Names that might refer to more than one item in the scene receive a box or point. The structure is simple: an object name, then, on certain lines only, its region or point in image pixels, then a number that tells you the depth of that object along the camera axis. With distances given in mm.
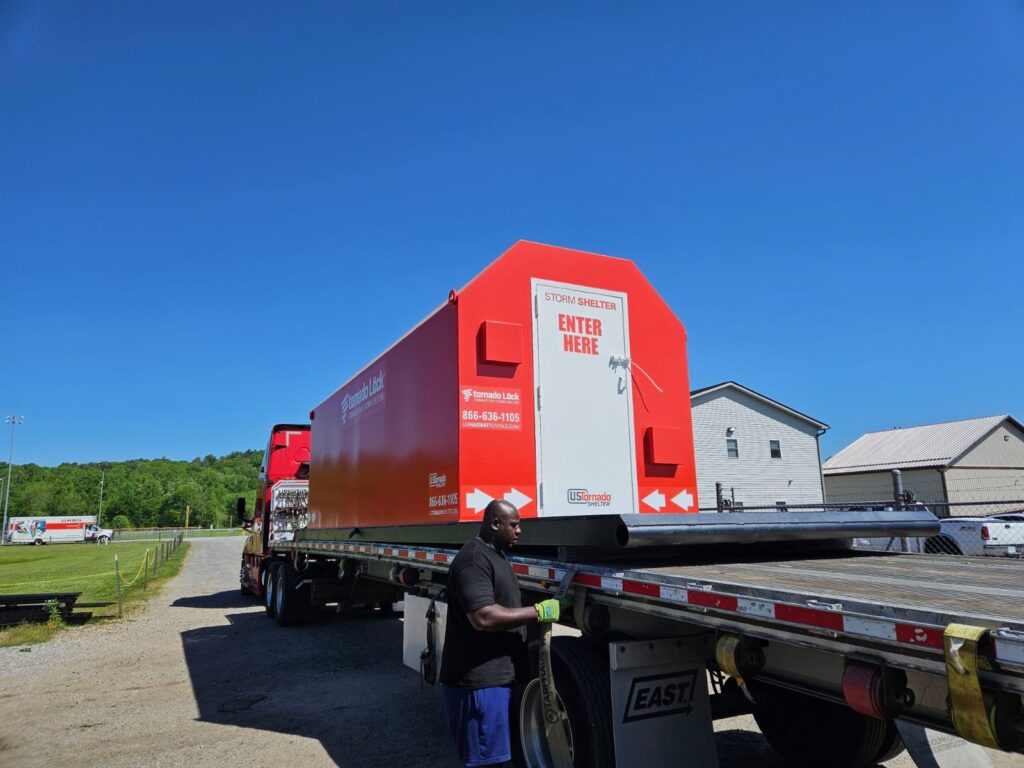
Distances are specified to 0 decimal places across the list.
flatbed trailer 1876
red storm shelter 5762
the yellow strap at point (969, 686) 1808
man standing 3484
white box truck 70625
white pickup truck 13484
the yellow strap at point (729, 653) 2818
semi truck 2205
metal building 34312
